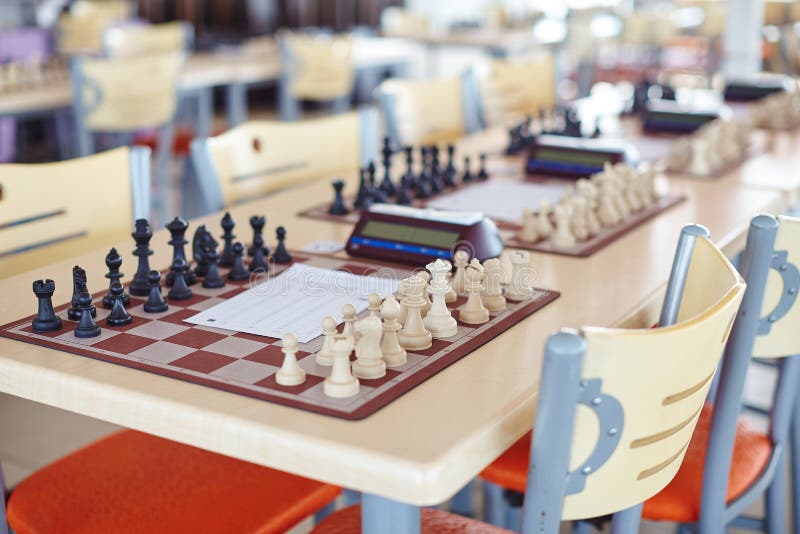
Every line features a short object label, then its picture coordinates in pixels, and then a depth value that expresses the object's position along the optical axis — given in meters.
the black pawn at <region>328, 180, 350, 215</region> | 1.95
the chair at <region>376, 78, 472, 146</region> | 3.06
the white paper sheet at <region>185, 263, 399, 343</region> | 1.31
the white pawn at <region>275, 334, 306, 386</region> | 1.11
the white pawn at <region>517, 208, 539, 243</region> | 1.76
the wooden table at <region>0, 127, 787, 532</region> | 0.96
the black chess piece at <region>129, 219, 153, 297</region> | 1.43
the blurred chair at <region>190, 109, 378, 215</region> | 2.16
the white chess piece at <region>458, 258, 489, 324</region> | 1.32
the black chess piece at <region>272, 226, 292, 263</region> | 1.60
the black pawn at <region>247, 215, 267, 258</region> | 1.57
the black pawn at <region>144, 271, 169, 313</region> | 1.35
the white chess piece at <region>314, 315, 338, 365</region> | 1.12
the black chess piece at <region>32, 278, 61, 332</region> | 1.28
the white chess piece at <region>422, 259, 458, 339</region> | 1.27
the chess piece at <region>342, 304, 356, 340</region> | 1.15
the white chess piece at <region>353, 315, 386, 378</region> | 1.13
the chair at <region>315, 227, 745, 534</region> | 0.95
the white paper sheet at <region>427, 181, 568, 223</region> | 2.00
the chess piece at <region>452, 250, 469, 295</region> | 1.40
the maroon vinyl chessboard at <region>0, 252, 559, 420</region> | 1.09
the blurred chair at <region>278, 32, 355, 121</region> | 5.48
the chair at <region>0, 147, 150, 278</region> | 1.82
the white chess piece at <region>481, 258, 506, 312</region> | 1.37
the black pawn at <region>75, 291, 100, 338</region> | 1.25
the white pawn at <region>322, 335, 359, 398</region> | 1.08
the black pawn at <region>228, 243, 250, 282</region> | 1.49
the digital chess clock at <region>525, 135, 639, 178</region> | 2.25
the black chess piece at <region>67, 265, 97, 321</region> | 1.30
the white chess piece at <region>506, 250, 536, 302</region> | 1.42
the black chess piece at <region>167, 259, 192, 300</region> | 1.41
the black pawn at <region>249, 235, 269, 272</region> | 1.55
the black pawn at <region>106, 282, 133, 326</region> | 1.30
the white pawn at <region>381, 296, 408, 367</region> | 1.16
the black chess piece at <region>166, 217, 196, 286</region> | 1.47
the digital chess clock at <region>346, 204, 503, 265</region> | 1.54
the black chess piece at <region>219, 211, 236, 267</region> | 1.57
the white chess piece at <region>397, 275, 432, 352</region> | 1.22
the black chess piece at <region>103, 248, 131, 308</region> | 1.34
